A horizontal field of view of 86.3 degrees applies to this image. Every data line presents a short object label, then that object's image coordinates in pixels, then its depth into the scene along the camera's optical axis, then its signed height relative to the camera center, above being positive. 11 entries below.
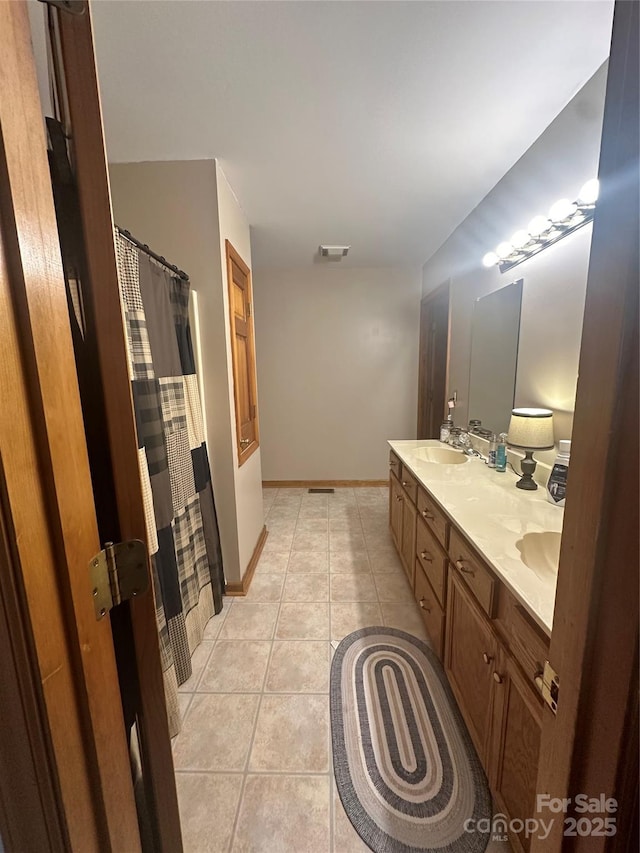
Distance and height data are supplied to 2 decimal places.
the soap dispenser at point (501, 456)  1.98 -0.52
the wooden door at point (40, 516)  0.38 -0.17
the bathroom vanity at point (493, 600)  0.90 -0.78
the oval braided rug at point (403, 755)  1.09 -1.44
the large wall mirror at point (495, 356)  1.98 +0.06
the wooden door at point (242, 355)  2.17 +0.12
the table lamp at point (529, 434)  1.59 -0.32
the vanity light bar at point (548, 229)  1.37 +0.63
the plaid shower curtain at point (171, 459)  1.36 -0.39
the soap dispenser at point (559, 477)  1.44 -0.47
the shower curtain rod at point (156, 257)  1.30 +0.52
